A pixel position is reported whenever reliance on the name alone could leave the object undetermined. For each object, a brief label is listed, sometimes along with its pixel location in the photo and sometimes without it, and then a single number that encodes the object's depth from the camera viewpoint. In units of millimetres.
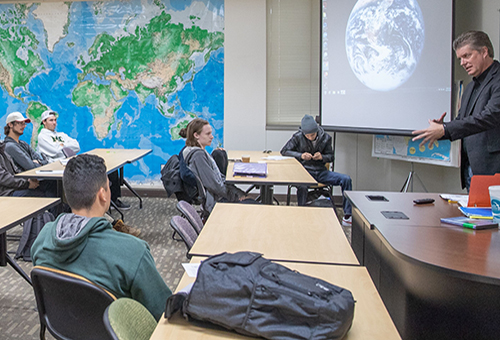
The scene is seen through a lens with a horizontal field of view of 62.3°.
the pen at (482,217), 1854
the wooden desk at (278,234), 1690
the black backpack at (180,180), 3861
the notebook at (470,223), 1742
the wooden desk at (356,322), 1106
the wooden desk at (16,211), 2256
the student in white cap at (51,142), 4941
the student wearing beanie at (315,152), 4746
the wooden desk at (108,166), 3652
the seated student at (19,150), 3963
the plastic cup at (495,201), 1754
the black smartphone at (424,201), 2232
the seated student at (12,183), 3625
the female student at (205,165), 3438
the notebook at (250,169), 3461
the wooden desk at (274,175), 3309
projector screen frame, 4023
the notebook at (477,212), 1875
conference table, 1390
